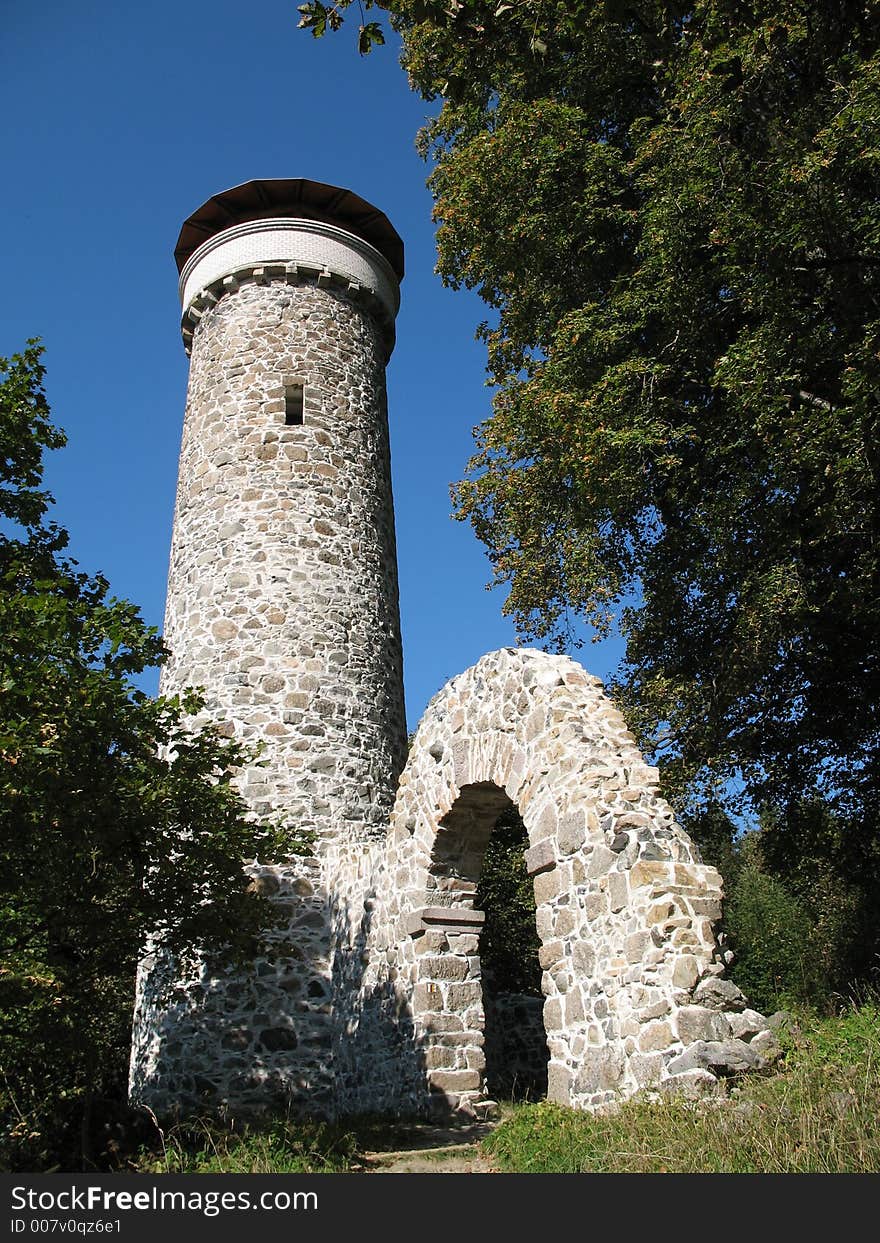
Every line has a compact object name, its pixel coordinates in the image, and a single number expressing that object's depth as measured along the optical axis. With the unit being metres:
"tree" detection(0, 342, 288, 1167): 6.06
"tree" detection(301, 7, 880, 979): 9.20
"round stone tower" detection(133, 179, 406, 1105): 10.31
